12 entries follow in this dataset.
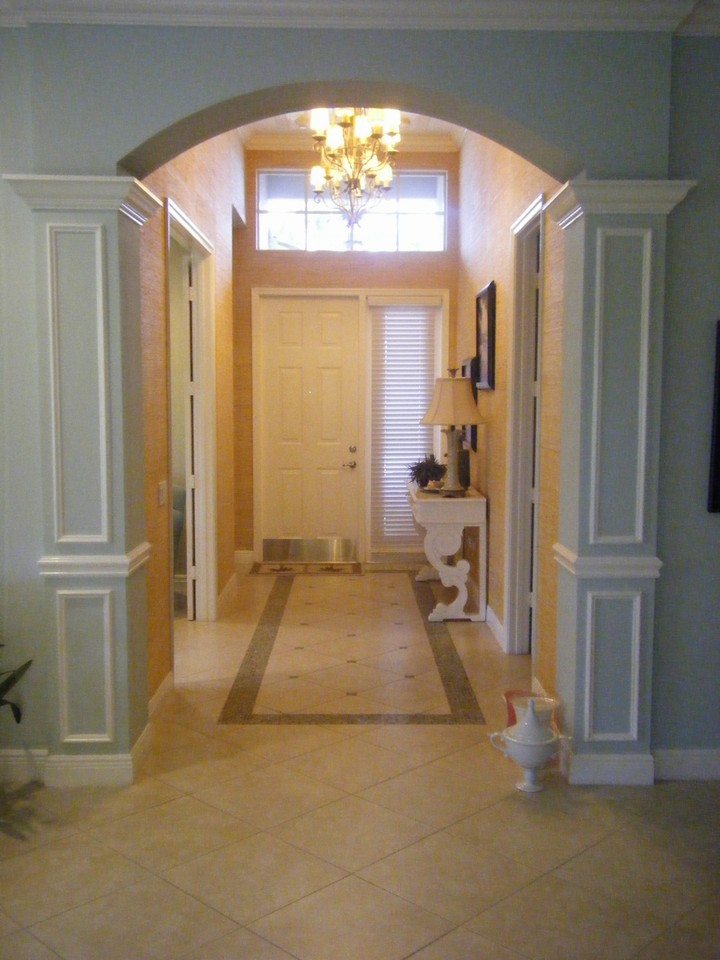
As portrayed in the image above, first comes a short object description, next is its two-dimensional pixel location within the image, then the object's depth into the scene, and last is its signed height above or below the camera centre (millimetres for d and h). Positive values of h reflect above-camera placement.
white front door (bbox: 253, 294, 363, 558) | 7559 -25
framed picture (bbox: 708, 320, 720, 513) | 3332 -170
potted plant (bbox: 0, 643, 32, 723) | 3242 -984
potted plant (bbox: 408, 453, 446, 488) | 6203 -394
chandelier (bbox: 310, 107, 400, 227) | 5355 +1645
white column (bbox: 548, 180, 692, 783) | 3238 -180
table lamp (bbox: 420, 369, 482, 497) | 5645 +49
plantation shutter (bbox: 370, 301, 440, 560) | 7586 +225
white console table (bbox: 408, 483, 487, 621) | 5758 -797
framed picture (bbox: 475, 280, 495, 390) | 5520 +505
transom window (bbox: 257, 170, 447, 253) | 7484 +1624
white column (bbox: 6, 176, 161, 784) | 3213 -176
